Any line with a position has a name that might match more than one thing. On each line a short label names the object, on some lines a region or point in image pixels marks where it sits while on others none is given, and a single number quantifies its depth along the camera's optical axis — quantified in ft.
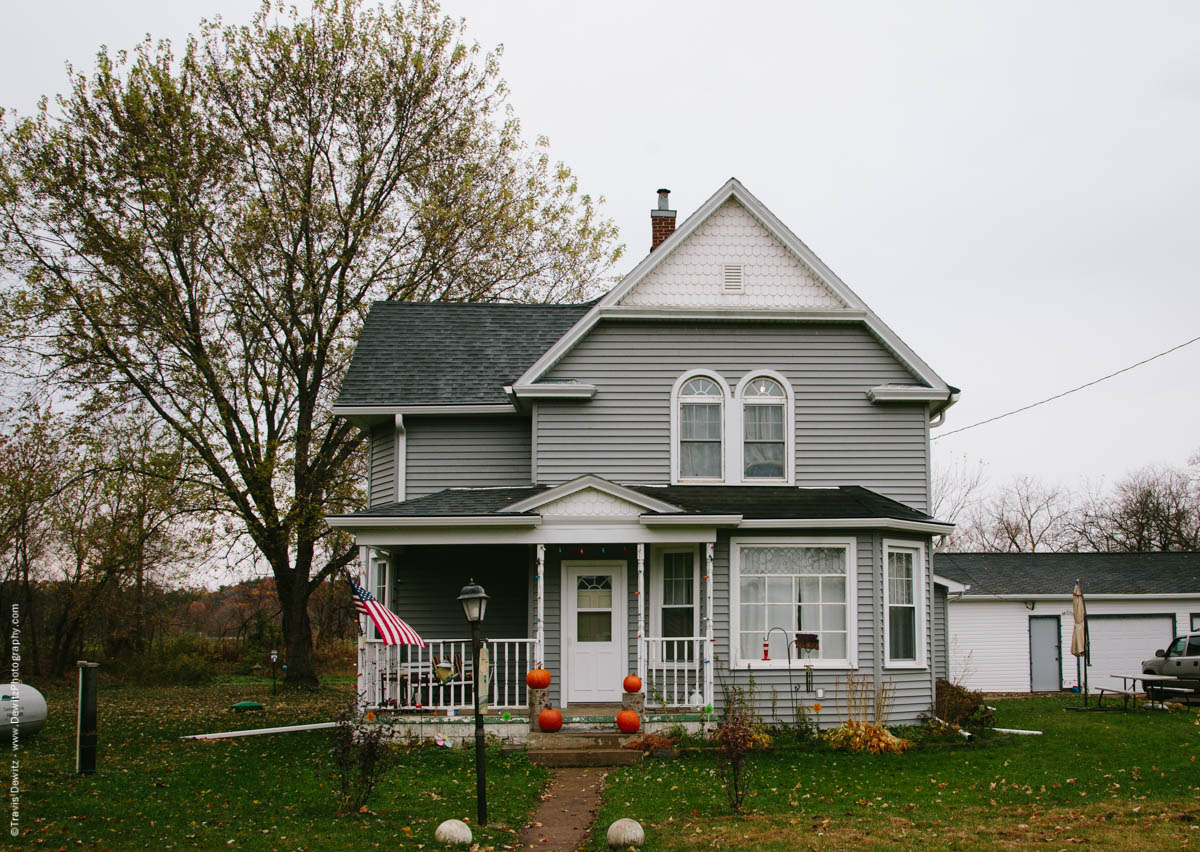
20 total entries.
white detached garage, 95.71
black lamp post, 33.01
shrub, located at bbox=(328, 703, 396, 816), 33.86
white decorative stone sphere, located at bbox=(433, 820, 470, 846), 29.78
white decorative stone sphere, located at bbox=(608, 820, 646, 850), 29.76
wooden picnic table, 70.45
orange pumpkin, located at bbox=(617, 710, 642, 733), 48.34
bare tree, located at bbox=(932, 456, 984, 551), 168.45
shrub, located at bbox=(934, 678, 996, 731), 55.88
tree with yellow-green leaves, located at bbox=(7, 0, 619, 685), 82.94
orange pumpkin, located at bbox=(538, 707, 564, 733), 48.16
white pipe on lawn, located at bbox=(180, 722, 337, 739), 54.70
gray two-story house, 52.60
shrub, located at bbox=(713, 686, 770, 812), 33.81
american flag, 48.80
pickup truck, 82.99
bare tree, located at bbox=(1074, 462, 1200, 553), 154.30
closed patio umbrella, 74.08
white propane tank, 49.21
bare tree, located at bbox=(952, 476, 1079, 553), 186.14
